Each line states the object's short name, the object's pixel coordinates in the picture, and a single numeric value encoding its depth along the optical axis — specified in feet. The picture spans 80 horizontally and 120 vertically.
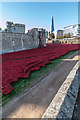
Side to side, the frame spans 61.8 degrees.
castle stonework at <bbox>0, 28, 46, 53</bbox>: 53.72
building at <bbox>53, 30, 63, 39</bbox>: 403.09
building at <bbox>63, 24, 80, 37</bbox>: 371.68
